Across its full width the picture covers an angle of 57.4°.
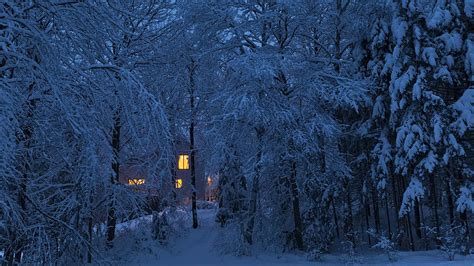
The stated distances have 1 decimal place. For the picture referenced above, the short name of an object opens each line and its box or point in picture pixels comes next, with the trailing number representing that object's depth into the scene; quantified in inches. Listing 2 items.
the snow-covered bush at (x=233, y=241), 587.5
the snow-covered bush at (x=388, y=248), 470.3
